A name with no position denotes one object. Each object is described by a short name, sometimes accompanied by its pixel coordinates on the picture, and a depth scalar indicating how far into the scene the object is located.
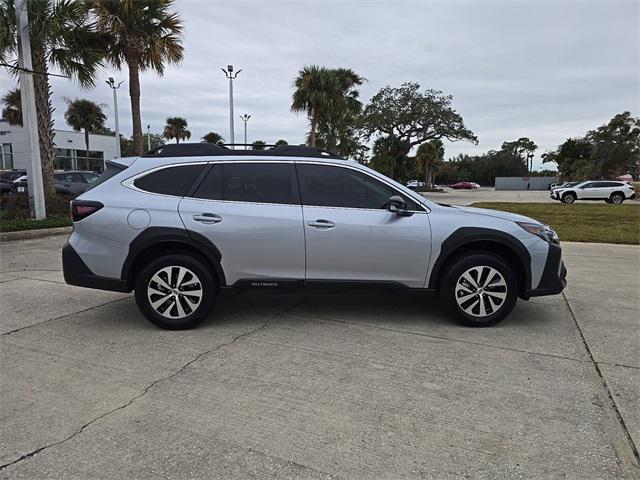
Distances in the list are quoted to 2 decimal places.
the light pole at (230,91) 24.46
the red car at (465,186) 82.88
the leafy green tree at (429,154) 61.06
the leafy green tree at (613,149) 56.53
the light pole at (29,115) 11.80
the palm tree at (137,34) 15.12
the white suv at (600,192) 30.78
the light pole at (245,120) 48.91
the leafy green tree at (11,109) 35.98
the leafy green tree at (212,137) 74.05
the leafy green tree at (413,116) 41.75
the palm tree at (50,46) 12.34
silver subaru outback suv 4.53
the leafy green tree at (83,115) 41.75
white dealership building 52.47
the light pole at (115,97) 35.35
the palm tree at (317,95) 25.48
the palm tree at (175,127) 61.06
